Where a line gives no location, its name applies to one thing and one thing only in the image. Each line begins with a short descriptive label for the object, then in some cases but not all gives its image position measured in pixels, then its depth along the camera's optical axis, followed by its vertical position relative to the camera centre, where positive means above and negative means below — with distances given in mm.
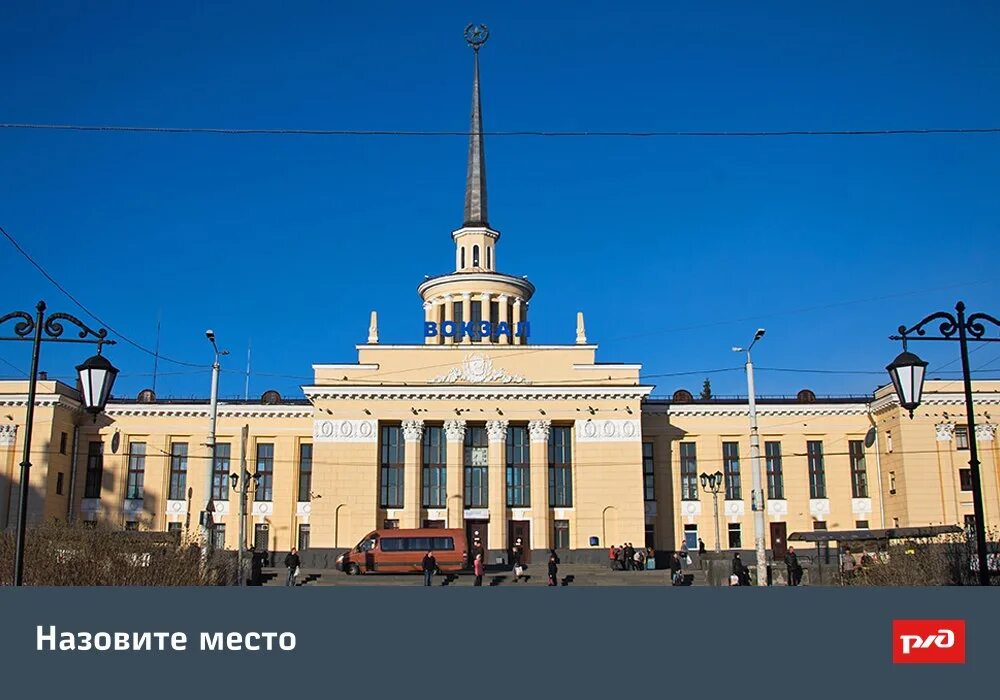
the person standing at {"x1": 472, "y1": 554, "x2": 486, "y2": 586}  38559 -1492
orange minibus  44094 -945
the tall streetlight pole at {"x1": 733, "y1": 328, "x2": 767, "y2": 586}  34000 +1235
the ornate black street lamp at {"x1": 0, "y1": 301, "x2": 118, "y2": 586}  15359 +2528
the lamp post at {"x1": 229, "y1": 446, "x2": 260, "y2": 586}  30911 +1810
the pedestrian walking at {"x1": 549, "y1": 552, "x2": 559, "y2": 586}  38469 -1612
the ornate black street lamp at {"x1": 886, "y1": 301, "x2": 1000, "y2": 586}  16328 +2631
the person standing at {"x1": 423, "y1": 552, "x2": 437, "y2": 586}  37031 -1266
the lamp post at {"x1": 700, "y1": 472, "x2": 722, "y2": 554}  45581 +2285
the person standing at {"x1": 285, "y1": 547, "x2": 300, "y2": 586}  39688 -1305
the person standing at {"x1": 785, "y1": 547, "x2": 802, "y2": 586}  34081 -1458
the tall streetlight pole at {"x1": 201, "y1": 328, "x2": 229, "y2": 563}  33688 +2231
